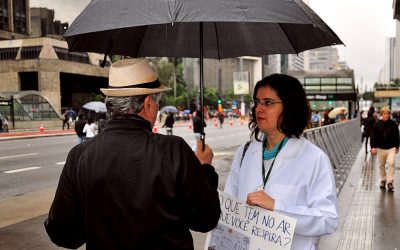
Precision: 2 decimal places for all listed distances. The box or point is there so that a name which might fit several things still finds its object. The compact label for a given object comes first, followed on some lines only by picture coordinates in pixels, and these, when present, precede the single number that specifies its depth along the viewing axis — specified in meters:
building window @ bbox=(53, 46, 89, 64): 56.62
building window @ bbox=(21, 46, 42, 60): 54.70
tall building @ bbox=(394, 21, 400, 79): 156.02
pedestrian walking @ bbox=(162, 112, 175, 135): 23.50
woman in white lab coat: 2.24
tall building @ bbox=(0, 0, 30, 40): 68.00
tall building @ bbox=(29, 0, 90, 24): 85.44
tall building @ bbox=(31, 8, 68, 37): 79.43
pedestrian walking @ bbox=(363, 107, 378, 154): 16.24
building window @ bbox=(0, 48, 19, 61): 56.19
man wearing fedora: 1.85
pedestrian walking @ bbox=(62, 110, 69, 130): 39.30
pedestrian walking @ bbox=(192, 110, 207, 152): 17.96
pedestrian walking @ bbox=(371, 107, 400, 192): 9.53
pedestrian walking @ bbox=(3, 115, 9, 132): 34.91
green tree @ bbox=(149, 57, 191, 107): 89.12
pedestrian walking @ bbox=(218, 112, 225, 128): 43.88
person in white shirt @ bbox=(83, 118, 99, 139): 15.63
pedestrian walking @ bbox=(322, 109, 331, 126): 20.97
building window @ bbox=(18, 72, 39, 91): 56.75
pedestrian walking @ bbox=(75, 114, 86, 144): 16.09
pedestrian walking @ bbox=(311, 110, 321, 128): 24.72
